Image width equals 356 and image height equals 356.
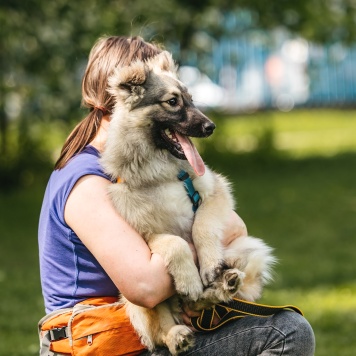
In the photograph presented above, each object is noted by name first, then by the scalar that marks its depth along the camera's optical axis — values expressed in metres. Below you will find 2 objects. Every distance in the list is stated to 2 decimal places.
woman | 7.25
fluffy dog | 7.48
